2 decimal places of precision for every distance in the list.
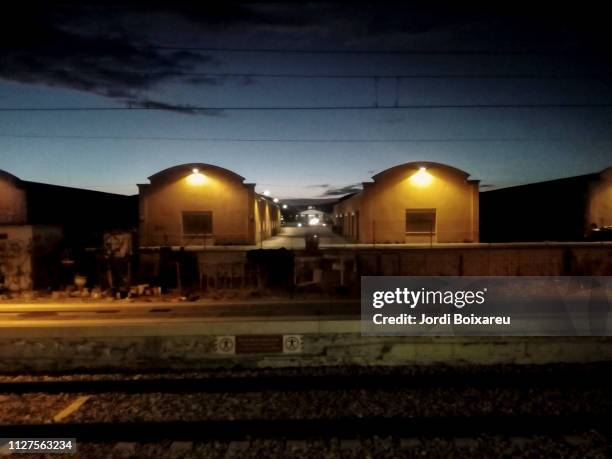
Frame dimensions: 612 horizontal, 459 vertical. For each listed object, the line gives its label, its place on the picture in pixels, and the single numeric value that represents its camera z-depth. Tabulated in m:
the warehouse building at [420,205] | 24.94
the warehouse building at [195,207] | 24.78
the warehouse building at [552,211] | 25.25
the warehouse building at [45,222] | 13.80
